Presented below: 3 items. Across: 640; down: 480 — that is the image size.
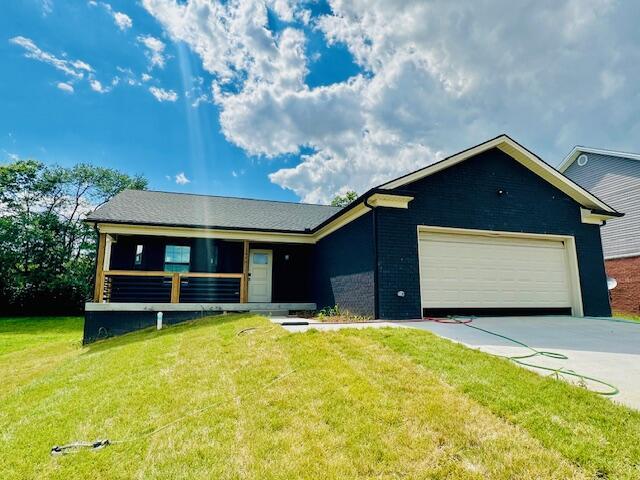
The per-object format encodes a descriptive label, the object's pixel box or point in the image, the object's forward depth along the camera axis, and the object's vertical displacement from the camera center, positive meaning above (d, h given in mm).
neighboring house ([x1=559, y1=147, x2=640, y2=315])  13648 +2738
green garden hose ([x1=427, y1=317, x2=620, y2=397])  3330 -934
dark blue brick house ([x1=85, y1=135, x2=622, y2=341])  8234 +1032
